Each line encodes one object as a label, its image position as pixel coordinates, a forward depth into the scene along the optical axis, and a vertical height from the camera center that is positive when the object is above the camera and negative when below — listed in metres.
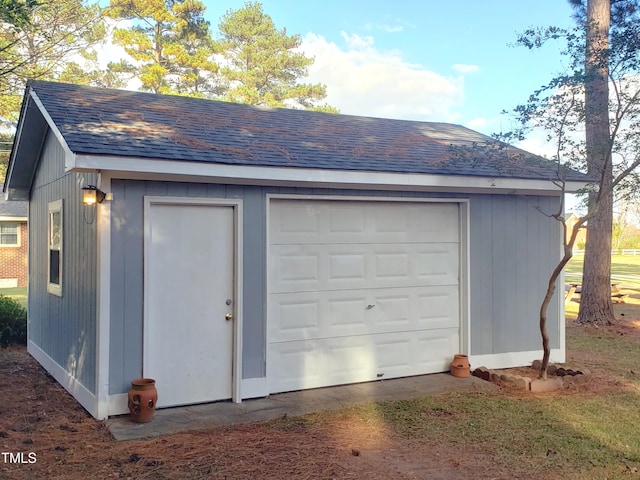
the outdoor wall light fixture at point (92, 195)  5.57 +0.51
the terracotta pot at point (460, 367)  7.57 -1.56
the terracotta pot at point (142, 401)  5.57 -1.46
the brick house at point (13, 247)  21.62 +0.04
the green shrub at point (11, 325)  10.02 -1.33
